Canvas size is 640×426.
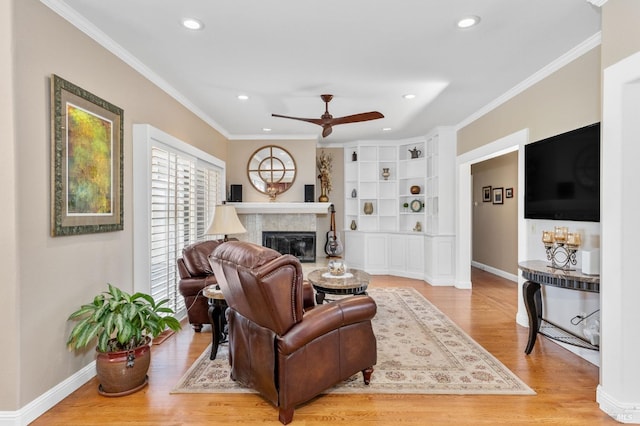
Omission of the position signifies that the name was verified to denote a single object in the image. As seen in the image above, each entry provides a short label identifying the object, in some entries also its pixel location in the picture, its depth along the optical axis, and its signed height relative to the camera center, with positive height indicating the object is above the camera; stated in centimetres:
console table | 255 -59
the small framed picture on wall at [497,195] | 677 +28
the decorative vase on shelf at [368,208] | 716 +4
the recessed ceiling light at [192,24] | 256 +142
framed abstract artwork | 230 +36
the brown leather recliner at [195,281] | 358 -74
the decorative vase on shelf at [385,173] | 708 +76
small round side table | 295 -90
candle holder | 294 -33
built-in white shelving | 650 +8
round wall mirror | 637 +76
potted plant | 235 -88
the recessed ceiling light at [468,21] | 253 +142
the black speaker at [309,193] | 627 +31
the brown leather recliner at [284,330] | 200 -78
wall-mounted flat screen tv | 279 +30
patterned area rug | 251 -131
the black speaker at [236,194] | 618 +29
